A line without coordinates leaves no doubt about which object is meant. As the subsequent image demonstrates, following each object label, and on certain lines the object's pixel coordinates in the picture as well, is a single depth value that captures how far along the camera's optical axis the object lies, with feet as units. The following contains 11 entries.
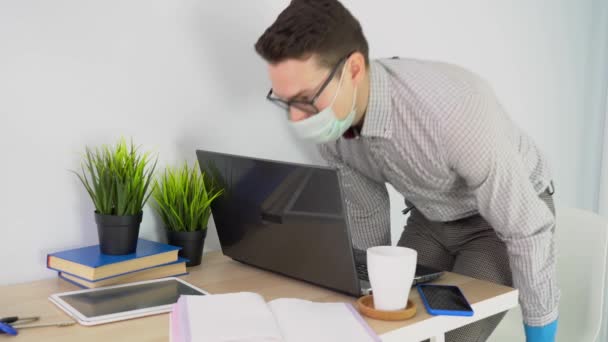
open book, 3.03
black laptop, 3.67
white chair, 5.27
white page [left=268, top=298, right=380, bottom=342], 3.12
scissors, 3.25
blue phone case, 3.47
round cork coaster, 3.39
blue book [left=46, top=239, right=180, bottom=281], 3.91
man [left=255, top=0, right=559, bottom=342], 3.79
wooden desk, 3.25
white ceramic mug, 3.32
